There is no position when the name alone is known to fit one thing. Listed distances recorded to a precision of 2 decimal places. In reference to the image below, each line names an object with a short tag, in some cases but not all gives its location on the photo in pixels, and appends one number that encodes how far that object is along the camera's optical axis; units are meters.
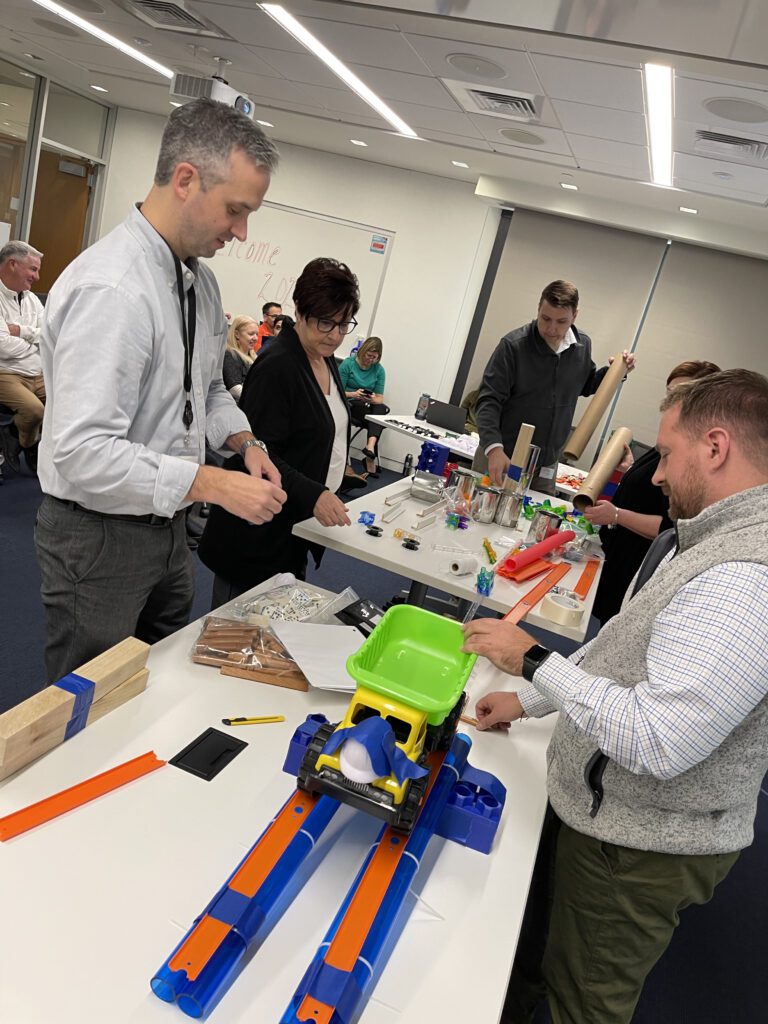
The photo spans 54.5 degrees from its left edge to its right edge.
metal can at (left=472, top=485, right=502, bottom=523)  3.13
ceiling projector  5.37
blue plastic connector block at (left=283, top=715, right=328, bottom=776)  1.24
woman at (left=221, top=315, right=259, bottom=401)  5.61
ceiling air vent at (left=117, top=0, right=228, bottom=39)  4.46
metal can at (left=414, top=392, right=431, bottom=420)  6.94
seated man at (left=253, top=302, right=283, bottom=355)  6.97
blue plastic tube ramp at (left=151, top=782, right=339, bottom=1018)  0.85
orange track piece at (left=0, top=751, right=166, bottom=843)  1.04
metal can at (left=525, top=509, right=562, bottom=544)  2.99
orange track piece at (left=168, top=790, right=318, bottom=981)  0.87
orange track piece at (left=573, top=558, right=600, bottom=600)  2.57
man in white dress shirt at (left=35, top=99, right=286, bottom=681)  1.37
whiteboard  8.39
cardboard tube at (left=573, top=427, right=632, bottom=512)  3.20
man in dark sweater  3.73
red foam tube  2.56
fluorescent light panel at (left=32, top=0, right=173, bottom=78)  5.22
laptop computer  6.88
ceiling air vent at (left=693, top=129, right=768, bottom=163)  4.17
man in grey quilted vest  1.06
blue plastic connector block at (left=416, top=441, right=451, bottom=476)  3.49
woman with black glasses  2.32
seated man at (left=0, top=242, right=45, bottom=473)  4.95
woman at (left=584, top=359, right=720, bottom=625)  2.87
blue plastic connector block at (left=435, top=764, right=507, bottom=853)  1.22
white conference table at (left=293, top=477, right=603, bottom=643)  2.29
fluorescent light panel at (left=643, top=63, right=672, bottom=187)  3.61
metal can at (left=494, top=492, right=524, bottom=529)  3.13
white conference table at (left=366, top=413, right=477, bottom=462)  5.63
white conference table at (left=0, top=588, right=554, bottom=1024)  0.88
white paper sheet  1.56
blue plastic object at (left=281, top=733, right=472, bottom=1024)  0.86
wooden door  8.71
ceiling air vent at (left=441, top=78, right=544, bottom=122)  4.44
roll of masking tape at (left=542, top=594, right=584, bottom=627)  2.18
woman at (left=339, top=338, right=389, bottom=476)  7.75
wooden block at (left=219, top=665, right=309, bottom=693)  1.55
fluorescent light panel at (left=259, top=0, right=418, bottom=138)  4.15
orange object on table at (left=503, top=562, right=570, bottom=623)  1.90
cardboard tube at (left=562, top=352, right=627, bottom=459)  3.58
